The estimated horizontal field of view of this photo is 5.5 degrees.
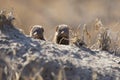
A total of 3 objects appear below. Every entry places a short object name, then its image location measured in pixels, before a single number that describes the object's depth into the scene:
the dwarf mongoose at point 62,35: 9.33
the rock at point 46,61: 8.10
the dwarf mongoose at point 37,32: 9.28
